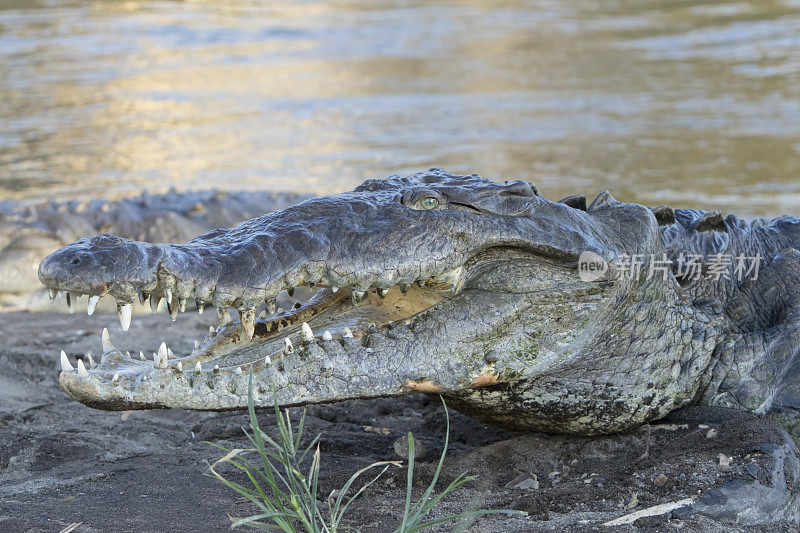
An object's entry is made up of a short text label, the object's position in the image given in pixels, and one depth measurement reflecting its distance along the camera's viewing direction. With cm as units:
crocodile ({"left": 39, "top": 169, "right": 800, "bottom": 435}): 631
